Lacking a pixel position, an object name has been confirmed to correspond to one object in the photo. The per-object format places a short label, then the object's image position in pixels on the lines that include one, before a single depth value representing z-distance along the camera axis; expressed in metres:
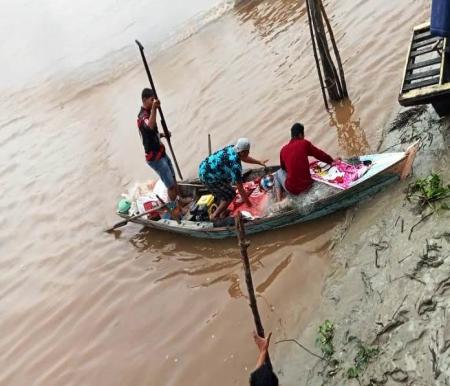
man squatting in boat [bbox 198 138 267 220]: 6.80
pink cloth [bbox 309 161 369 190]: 6.27
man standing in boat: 7.21
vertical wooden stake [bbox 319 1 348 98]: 8.20
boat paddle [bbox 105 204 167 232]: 7.84
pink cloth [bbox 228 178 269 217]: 7.06
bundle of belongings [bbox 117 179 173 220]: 8.02
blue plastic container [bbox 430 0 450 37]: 4.62
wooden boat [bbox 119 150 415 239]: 6.06
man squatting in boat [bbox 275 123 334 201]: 6.25
